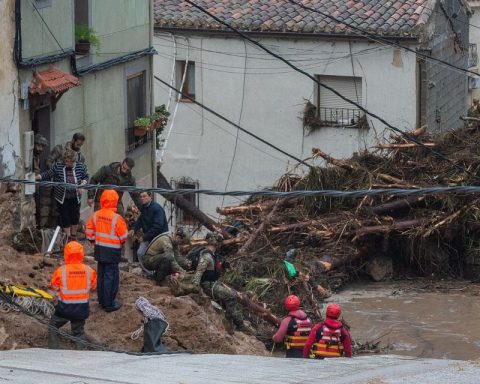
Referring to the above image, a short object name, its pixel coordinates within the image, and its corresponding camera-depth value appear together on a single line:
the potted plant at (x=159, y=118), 22.53
